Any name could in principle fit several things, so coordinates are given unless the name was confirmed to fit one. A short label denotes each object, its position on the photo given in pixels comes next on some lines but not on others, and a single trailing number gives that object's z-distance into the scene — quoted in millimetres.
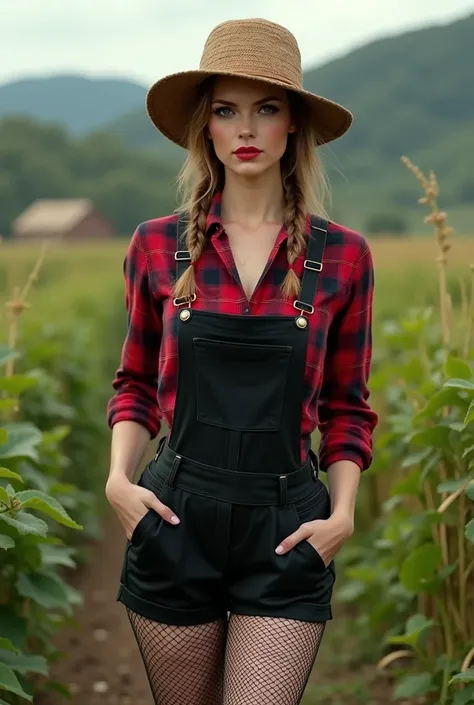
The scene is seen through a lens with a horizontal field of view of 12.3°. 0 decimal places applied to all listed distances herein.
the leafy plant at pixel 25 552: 5059
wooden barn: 117812
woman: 4727
